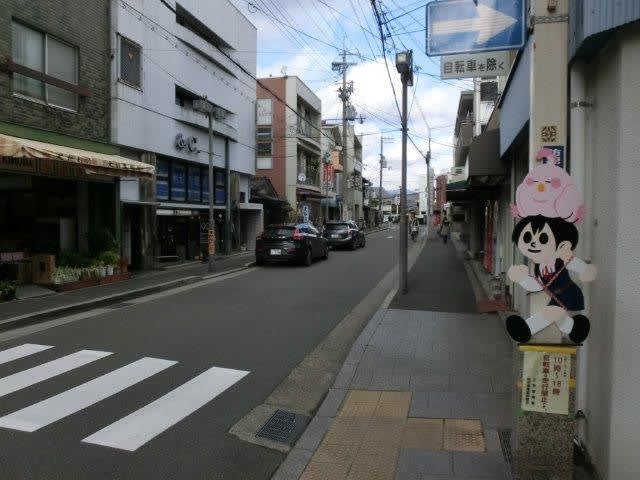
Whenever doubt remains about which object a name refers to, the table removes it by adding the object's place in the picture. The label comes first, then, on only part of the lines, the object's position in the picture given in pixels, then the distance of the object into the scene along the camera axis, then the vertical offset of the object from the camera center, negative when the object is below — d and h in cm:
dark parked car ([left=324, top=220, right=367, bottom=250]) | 2816 -84
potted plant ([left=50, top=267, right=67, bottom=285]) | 1248 -134
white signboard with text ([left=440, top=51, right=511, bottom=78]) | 980 +265
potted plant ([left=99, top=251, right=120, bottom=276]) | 1411 -111
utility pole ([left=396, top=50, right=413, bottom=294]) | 1233 +159
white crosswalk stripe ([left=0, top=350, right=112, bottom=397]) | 612 -184
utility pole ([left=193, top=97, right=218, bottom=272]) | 1714 +95
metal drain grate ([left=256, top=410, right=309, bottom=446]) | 500 -195
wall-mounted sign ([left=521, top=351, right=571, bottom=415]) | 375 -108
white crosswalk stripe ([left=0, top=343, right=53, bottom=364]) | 731 -185
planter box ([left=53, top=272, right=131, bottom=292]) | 1259 -159
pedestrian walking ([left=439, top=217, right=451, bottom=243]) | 3604 -78
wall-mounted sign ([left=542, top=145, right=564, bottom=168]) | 378 +44
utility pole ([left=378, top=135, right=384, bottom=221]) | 6174 +622
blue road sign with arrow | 640 +225
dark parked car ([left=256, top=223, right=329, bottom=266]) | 1948 -97
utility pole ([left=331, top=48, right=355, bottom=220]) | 3962 +935
